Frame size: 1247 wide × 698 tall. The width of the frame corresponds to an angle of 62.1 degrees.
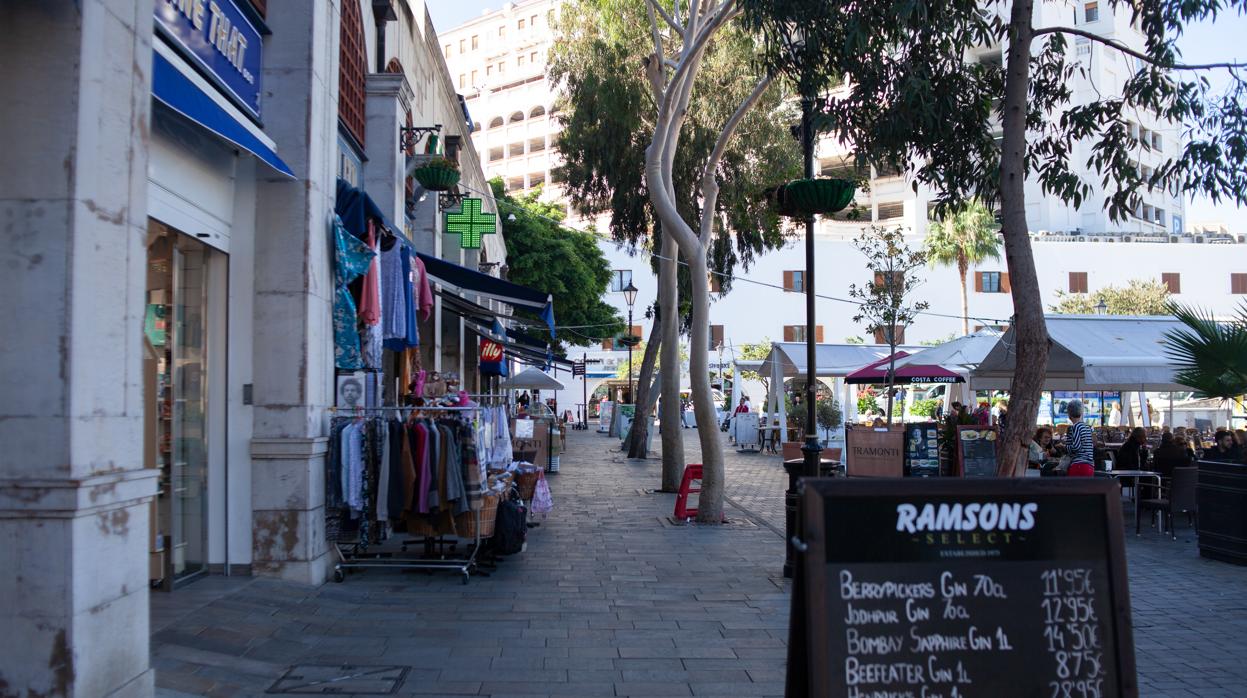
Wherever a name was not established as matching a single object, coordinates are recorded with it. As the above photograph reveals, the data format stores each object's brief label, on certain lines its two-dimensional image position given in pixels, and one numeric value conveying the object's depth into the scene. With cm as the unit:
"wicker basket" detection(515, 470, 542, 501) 1184
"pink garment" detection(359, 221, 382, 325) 939
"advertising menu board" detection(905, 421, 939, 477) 1534
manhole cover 555
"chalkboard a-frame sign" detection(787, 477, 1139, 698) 379
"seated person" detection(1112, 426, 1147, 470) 1425
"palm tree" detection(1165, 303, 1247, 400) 1034
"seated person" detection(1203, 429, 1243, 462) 1277
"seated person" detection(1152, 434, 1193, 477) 1328
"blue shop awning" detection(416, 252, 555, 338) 1245
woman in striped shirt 1352
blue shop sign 678
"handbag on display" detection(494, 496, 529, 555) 953
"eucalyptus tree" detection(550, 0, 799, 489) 1862
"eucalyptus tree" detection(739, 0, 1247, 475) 749
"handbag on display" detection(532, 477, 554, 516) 1195
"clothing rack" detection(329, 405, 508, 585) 884
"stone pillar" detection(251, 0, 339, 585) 809
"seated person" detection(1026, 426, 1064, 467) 1509
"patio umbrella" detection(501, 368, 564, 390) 2866
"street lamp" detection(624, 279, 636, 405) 3102
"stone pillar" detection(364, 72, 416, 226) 1285
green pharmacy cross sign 1791
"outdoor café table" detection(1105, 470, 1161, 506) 1264
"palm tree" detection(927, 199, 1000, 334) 4734
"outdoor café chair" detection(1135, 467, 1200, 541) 1237
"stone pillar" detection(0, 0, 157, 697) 437
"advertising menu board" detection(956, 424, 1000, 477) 1474
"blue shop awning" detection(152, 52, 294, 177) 570
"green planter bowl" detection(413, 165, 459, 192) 1432
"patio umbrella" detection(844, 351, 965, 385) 2077
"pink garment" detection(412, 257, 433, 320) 1188
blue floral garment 905
